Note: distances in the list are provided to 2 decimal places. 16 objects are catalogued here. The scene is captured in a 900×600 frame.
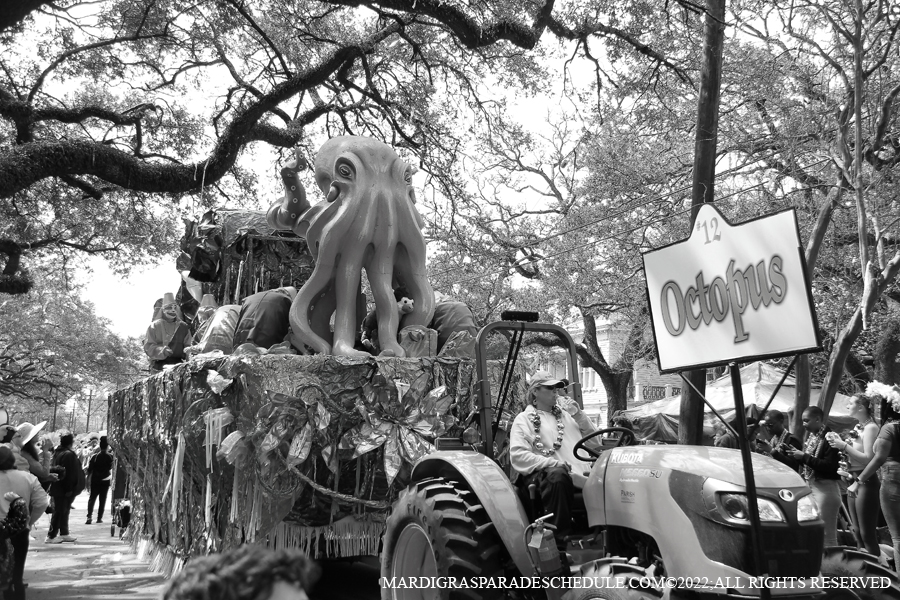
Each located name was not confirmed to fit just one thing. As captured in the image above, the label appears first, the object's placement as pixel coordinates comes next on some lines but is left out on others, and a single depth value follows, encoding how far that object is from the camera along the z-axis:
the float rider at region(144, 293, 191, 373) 7.63
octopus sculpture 6.04
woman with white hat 8.11
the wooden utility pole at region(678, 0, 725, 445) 7.07
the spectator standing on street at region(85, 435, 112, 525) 13.65
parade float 5.01
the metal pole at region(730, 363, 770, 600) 2.92
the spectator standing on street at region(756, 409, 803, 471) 6.85
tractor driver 4.03
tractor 3.17
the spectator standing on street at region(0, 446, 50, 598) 5.77
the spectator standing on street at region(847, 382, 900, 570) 6.03
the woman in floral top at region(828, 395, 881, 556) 6.47
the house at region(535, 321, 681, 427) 39.03
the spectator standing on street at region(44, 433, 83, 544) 11.82
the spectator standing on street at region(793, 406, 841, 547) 6.77
